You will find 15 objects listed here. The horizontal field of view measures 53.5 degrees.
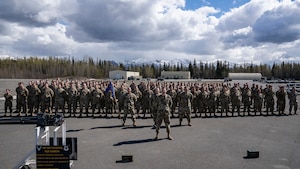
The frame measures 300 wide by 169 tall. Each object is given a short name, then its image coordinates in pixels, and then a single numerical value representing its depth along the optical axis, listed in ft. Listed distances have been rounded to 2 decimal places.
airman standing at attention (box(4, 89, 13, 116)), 58.18
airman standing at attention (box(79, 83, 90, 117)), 59.16
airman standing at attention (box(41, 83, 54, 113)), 58.80
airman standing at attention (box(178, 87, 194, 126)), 49.65
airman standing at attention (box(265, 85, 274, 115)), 64.69
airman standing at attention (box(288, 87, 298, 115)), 66.04
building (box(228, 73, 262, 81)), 312.34
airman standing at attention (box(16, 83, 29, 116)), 57.98
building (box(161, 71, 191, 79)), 311.64
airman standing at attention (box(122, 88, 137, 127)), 48.62
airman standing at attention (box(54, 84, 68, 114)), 58.80
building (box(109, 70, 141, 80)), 289.60
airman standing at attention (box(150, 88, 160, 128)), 42.41
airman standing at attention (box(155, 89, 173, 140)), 39.86
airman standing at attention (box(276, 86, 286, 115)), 64.75
